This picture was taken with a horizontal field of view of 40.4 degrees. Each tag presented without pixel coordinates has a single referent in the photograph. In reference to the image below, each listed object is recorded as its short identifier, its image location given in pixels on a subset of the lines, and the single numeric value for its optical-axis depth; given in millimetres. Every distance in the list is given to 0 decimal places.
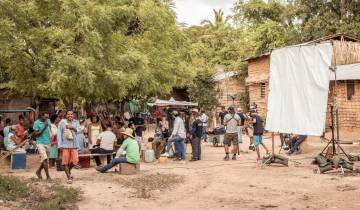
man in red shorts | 12023
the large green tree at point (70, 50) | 14820
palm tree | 58300
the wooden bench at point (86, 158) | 14812
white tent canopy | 28406
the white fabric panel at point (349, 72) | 24270
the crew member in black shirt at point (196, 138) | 16609
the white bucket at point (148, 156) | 16484
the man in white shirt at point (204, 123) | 23109
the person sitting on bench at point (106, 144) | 15125
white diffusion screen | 13148
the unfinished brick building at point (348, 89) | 26091
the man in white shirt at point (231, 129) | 16094
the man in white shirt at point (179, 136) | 16578
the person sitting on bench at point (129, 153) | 13453
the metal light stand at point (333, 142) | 13552
